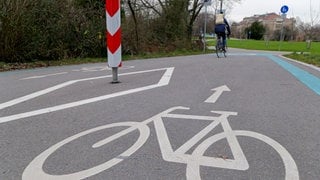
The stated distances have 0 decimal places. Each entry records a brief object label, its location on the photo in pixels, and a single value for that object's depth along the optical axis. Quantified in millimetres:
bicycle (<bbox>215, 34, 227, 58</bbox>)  17453
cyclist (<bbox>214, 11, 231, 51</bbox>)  17309
